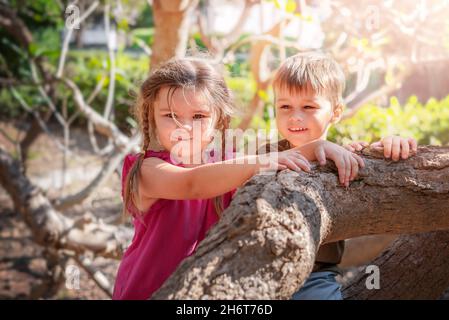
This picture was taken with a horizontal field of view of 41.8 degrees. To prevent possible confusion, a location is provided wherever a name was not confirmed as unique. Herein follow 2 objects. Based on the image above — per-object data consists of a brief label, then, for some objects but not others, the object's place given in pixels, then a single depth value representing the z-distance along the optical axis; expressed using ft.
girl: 6.28
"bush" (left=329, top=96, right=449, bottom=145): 16.06
